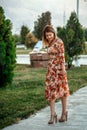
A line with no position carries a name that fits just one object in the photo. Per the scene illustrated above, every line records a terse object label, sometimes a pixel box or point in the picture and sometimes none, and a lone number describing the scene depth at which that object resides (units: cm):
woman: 499
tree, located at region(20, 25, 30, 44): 4801
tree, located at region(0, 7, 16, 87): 861
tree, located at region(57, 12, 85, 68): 1481
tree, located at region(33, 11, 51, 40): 4954
